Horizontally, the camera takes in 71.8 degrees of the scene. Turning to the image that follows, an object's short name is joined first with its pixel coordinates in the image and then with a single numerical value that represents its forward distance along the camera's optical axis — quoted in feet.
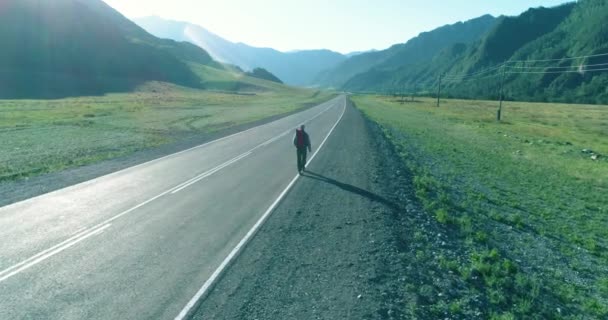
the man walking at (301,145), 59.36
